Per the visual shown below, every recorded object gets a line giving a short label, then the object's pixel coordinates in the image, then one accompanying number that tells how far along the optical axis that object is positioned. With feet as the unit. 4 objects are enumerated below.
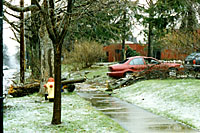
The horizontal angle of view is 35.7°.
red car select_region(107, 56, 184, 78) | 67.95
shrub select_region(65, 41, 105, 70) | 113.70
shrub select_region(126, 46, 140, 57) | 141.18
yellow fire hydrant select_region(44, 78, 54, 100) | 39.69
